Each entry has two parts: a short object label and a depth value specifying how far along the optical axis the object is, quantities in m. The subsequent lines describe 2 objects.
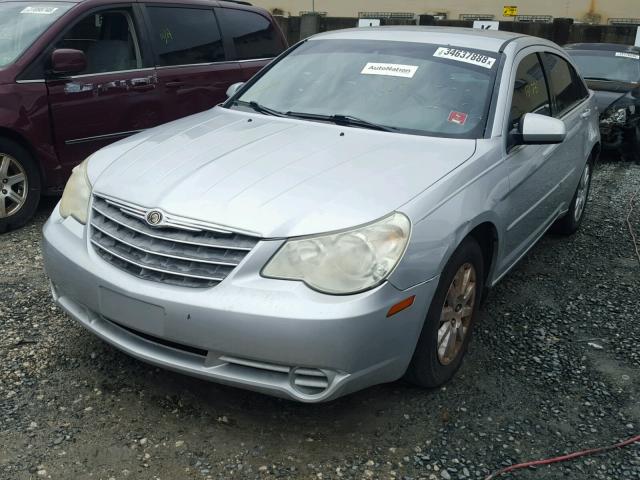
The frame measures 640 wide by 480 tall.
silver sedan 2.44
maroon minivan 4.85
